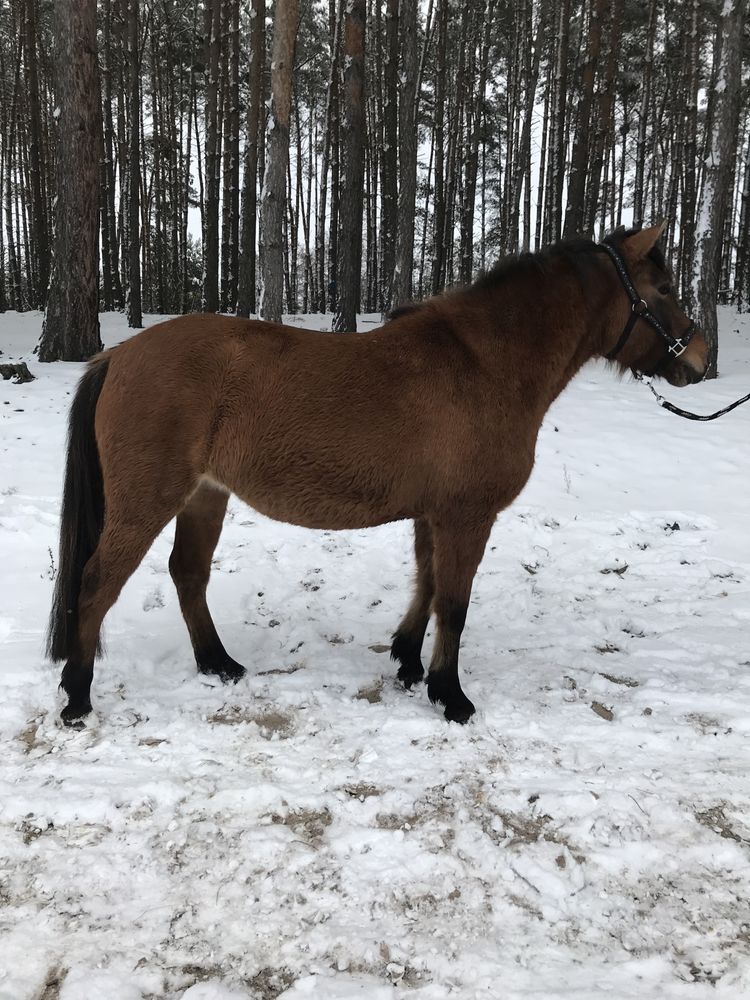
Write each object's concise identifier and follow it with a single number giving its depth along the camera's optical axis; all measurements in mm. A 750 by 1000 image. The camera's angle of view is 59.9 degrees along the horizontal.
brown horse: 2902
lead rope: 3616
